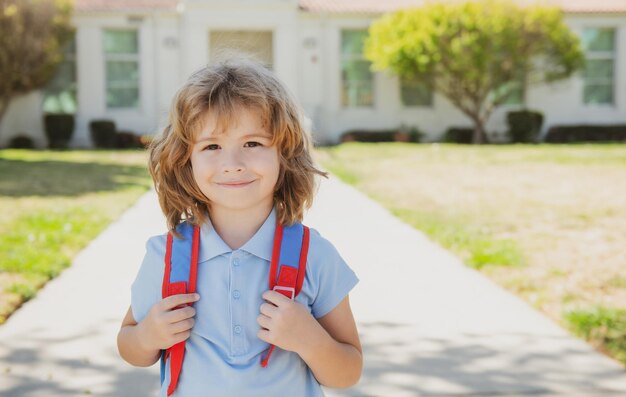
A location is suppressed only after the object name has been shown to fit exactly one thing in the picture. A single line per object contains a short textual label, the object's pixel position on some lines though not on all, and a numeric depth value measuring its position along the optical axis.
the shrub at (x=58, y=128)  21.09
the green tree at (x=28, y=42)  18.91
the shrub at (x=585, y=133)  22.48
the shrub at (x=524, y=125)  21.94
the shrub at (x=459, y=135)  22.09
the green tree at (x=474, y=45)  19.98
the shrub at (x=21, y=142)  21.00
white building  21.36
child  1.87
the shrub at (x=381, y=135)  21.88
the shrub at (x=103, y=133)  21.00
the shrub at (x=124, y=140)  21.27
